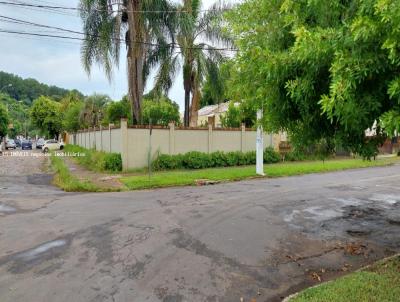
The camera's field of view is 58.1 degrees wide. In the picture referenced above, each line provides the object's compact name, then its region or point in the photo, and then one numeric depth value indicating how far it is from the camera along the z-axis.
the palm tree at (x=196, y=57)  21.23
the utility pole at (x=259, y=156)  17.02
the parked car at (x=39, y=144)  55.14
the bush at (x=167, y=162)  18.72
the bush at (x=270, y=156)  22.81
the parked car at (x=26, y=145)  53.04
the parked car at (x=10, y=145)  53.50
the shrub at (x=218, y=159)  20.62
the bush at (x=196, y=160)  19.62
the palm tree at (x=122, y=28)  18.00
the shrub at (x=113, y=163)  18.31
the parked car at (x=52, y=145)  42.61
